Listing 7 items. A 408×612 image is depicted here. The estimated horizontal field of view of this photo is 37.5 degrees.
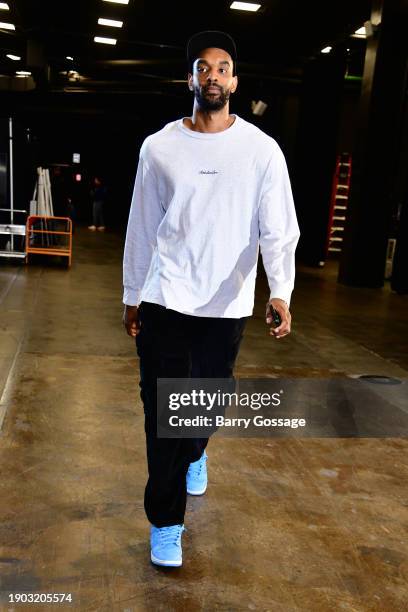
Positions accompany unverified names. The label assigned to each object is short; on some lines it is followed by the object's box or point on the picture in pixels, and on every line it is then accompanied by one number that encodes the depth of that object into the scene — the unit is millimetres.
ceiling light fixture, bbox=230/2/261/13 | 10148
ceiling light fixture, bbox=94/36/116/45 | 13414
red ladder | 15297
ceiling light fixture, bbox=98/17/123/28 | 11860
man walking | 2016
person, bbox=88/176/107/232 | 16703
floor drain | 4734
